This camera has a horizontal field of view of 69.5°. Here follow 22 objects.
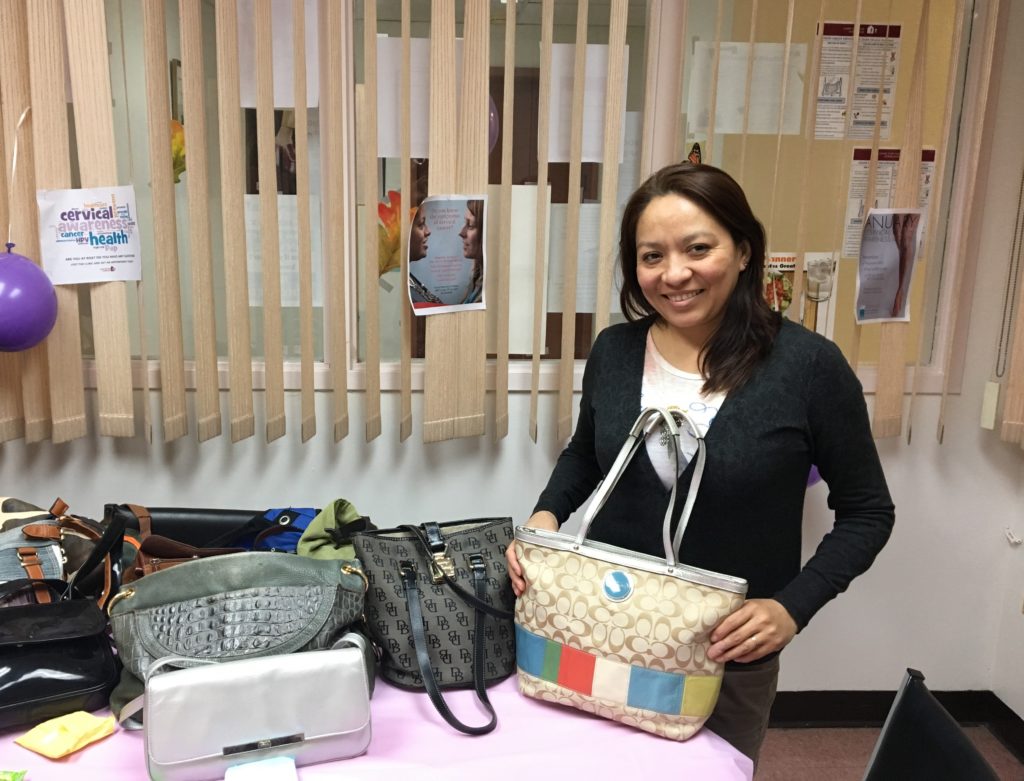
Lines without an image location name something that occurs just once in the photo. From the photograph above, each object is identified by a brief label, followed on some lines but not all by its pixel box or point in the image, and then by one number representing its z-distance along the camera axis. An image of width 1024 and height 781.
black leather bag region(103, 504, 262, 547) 1.75
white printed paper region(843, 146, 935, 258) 1.97
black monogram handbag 1.22
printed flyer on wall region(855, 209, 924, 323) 1.95
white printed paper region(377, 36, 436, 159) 1.83
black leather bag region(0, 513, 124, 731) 1.07
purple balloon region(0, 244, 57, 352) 1.57
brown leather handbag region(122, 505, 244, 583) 1.36
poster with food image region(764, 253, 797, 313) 1.98
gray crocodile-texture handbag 1.10
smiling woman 1.14
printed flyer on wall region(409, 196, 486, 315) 1.86
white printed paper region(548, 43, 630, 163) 1.85
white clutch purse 0.96
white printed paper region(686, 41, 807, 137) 1.88
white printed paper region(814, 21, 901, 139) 1.88
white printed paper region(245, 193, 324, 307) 1.93
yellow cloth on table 1.02
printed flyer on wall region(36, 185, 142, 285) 1.77
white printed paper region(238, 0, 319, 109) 1.79
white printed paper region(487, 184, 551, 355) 1.95
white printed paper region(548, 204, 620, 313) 1.98
